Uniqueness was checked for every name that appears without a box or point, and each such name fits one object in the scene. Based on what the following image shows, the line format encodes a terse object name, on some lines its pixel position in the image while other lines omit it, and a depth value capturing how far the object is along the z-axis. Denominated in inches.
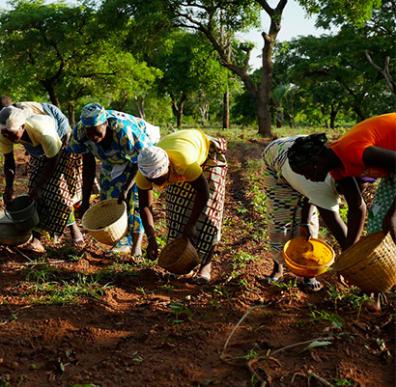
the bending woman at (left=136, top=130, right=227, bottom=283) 128.6
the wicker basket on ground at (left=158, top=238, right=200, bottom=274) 134.7
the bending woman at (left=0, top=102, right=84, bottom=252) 166.1
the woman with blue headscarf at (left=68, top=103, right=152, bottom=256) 152.4
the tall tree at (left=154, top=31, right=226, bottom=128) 598.2
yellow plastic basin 124.1
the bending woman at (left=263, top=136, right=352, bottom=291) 135.9
